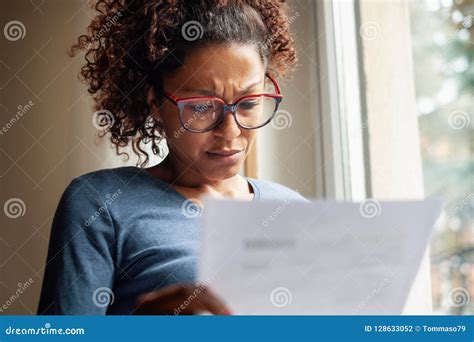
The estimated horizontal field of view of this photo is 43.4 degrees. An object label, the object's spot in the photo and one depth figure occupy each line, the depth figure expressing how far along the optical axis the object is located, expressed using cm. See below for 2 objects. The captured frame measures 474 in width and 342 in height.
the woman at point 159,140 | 90
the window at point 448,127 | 109
